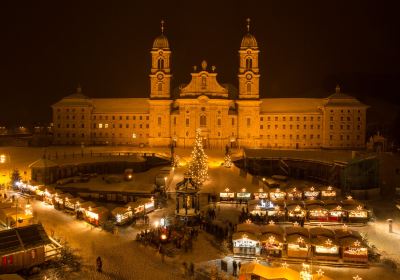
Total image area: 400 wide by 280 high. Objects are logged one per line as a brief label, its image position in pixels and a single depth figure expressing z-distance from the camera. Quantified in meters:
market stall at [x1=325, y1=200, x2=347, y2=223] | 33.69
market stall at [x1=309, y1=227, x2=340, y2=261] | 25.77
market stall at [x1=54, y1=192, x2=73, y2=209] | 35.88
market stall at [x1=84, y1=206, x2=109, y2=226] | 31.66
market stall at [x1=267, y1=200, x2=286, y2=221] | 33.56
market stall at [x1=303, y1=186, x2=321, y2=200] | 40.50
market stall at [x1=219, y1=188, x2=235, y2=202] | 38.97
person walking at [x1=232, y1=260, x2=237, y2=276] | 23.62
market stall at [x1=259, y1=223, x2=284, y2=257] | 26.14
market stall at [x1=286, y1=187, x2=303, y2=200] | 40.25
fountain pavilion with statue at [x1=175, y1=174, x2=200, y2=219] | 33.47
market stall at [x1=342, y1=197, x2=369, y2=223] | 33.53
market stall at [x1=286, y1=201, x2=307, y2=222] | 33.31
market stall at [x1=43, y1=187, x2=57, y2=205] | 37.34
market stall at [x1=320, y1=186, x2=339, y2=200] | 40.69
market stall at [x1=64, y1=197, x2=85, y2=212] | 34.31
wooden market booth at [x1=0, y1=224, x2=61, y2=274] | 23.17
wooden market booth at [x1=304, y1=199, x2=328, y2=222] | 33.59
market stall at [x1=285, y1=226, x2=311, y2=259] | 25.83
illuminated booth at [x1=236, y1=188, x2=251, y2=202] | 38.97
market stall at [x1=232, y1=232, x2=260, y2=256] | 26.22
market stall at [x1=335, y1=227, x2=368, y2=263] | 25.11
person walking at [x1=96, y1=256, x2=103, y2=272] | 23.69
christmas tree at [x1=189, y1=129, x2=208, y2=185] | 42.50
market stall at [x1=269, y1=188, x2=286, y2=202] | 39.47
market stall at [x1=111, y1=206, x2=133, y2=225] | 31.89
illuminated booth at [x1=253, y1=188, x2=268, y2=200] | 39.21
